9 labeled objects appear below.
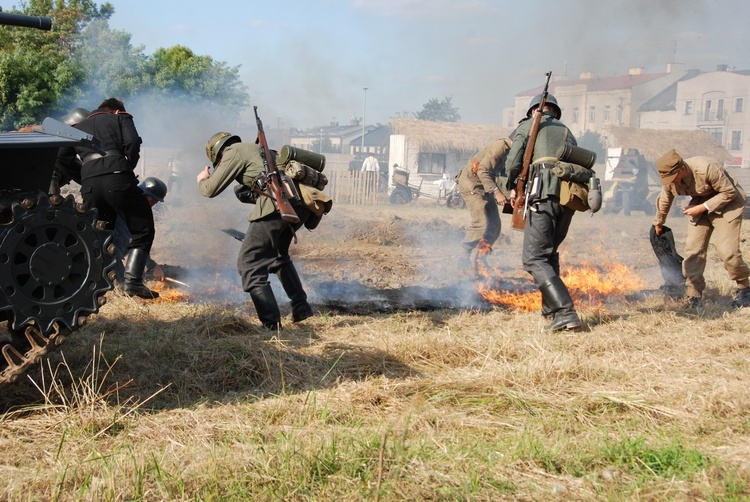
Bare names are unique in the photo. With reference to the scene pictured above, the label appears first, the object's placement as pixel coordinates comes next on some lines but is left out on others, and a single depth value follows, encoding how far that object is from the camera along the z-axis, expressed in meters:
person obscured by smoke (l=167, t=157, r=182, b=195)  18.65
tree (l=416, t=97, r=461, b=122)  72.94
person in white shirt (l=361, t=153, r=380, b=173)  32.78
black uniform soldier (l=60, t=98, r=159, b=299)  6.83
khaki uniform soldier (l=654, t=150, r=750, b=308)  8.05
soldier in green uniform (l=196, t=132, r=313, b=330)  6.64
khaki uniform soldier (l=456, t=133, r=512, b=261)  10.53
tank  4.02
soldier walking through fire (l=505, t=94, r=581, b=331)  6.73
